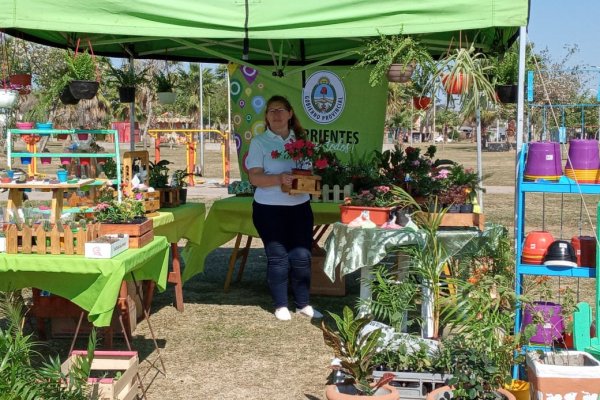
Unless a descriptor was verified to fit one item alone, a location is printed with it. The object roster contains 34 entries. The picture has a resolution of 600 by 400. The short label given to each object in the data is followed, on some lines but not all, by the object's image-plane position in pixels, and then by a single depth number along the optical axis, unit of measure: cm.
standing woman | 537
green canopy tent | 427
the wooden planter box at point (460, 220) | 475
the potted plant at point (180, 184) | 619
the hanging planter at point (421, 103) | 710
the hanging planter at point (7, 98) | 504
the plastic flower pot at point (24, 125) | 548
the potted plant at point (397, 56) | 434
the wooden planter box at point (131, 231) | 420
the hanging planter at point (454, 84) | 406
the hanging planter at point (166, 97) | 786
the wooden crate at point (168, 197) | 597
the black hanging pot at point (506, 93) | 511
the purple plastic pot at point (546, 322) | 398
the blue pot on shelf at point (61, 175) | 473
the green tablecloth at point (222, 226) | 652
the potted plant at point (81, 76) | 477
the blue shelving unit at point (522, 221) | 401
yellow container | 363
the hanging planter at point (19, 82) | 577
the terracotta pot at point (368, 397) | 324
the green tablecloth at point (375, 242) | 465
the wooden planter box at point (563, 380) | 329
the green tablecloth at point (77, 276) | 379
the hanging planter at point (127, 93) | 718
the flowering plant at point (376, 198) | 484
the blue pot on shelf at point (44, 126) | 511
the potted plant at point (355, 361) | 334
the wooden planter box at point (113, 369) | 327
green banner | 805
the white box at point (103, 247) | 387
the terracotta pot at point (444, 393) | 331
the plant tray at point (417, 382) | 359
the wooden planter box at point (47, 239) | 394
